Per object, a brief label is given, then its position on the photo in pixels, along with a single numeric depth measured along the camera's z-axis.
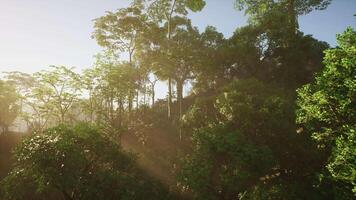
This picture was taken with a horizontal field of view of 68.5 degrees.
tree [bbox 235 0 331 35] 33.20
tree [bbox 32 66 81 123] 32.41
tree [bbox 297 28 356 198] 11.63
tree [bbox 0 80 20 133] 44.74
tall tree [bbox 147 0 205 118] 28.33
